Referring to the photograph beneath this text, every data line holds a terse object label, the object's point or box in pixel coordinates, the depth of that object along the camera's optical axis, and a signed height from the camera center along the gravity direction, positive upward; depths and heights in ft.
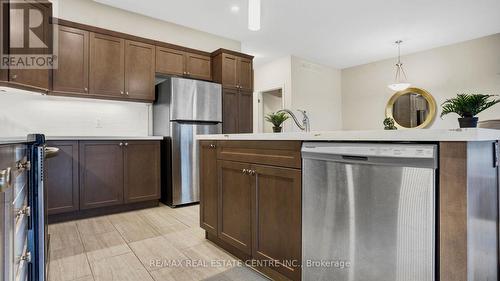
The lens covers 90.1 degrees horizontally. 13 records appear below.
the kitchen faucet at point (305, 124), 6.10 +0.41
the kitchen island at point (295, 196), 2.82 -0.92
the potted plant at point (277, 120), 6.09 +0.50
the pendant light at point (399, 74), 17.34 +4.65
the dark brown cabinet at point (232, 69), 12.64 +3.74
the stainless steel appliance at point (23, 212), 2.33 -0.87
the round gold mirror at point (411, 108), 16.16 +2.17
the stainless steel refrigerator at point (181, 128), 10.75 +0.55
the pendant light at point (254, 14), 6.55 +3.39
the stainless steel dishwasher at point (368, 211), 3.03 -0.99
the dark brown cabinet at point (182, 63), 11.46 +3.74
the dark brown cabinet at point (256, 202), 4.46 -1.30
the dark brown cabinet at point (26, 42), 7.48 +3.22
